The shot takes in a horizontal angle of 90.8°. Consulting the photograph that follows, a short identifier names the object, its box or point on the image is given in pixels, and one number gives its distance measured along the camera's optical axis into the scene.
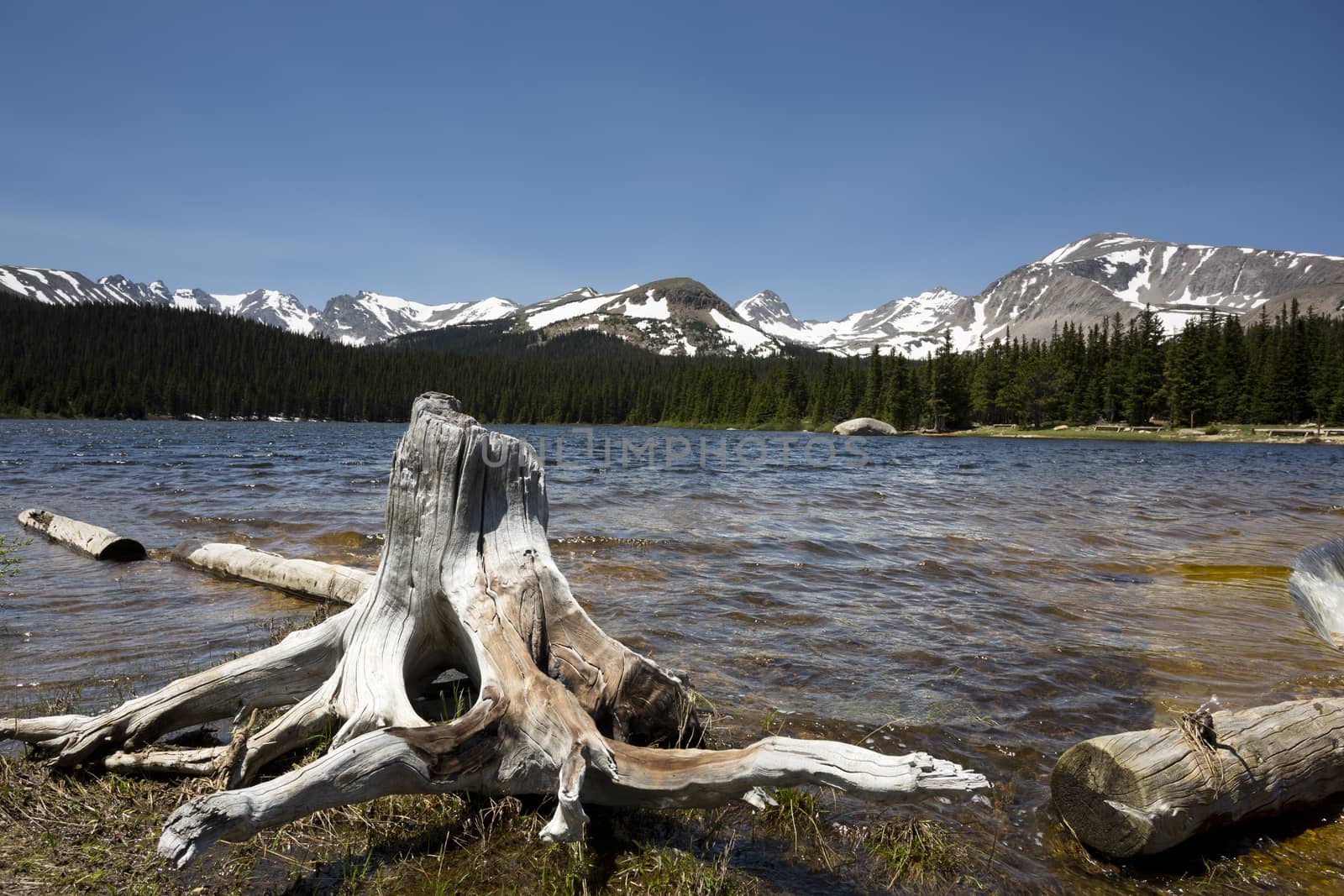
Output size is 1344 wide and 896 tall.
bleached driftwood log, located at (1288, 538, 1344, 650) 7.36
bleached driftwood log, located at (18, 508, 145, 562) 9.21
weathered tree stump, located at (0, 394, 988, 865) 2.73
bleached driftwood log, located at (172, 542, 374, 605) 7.05
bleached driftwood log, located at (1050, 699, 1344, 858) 3.23
